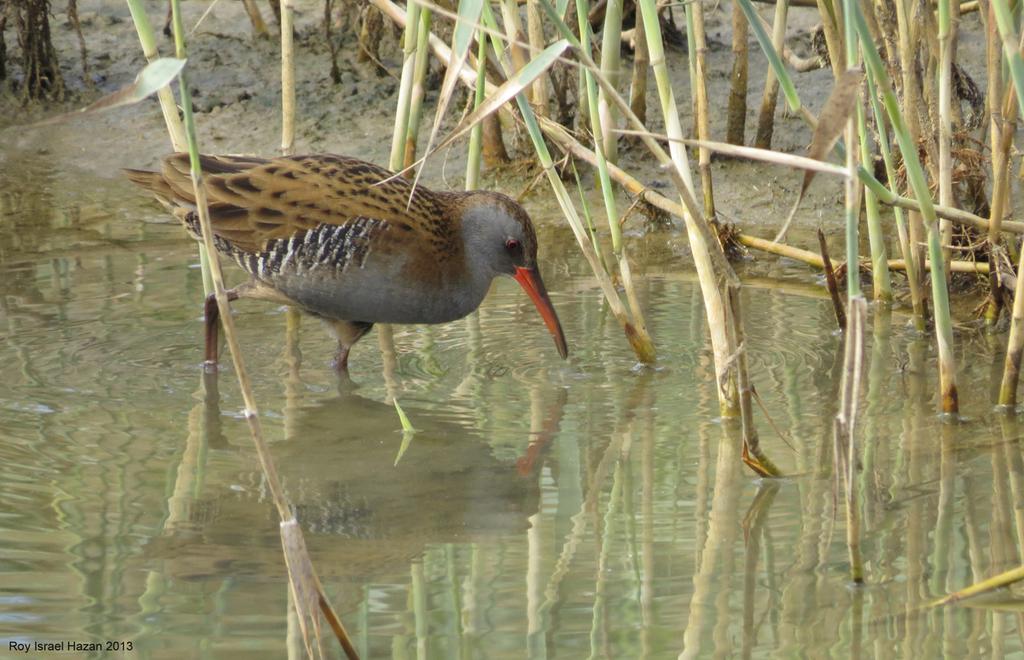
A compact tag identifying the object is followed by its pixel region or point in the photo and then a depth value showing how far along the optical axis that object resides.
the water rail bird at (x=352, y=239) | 9.40
